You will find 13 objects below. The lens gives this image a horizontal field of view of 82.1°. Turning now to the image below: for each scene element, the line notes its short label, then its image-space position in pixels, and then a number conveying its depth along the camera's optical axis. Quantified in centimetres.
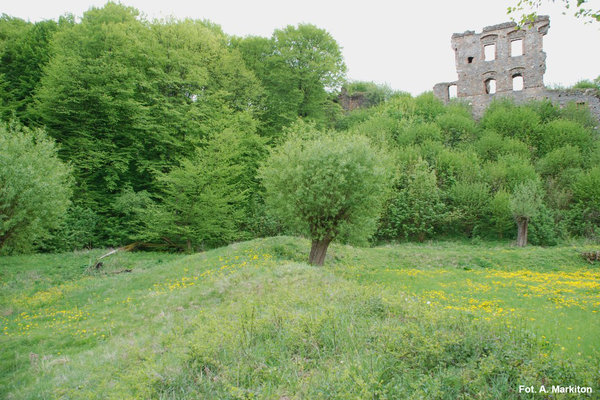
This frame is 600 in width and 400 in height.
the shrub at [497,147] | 3406
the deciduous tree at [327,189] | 1574
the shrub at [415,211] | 3011
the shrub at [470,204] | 3000
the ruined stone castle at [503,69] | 3878
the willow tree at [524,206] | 2594
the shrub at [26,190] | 1527
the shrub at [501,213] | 2833
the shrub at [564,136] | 3412
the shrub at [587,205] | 2816
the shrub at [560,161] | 3222
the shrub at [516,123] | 3578
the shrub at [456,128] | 3794
